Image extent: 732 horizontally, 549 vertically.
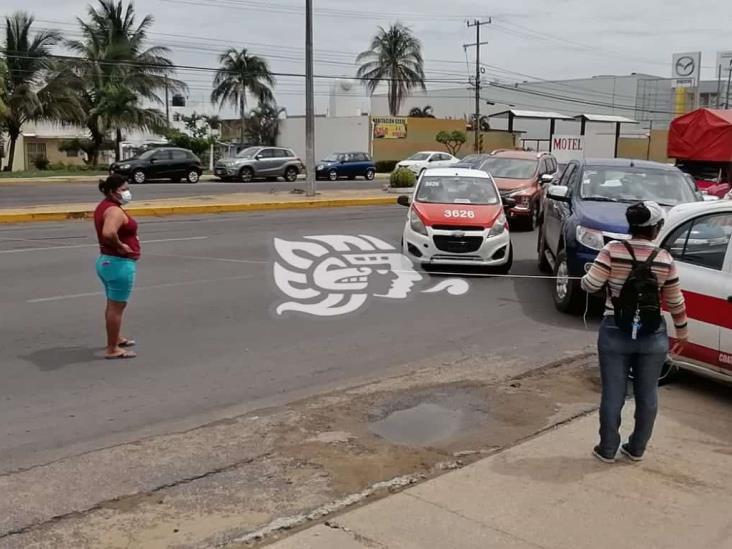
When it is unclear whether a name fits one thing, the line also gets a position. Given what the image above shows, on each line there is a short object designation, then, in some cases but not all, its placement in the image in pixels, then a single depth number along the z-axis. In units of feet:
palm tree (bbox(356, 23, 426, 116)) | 216.13
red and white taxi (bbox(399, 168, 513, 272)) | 40.37
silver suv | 124.98
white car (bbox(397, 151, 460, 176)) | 141.32
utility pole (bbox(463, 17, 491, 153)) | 181.78
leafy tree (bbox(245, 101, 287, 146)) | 218.18
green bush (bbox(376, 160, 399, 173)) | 188.03
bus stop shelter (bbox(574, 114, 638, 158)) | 172.55
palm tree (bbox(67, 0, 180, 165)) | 146.72
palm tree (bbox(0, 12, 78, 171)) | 135.33
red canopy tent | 74.08
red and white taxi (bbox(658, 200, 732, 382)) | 20.62
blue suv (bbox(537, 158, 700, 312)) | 31.40
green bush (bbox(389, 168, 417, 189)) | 103.71
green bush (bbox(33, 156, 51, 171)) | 158.92
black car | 115.96
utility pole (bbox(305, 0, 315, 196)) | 85.92
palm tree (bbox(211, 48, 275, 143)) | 208.03
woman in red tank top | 24.07
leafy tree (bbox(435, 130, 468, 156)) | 195.31
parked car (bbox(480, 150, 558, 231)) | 59.77
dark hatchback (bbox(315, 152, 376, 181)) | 143.02
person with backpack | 15.79
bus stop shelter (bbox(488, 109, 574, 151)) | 155.08
